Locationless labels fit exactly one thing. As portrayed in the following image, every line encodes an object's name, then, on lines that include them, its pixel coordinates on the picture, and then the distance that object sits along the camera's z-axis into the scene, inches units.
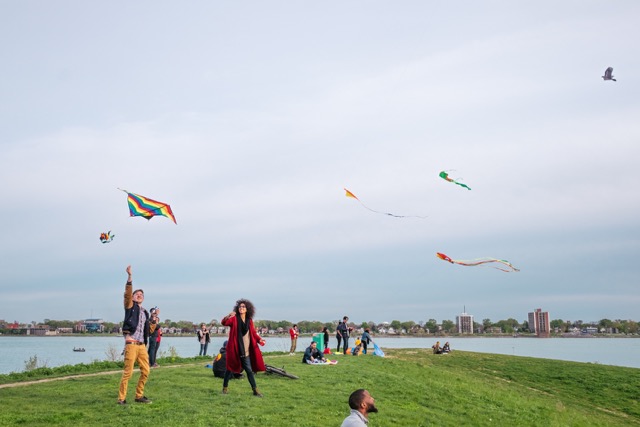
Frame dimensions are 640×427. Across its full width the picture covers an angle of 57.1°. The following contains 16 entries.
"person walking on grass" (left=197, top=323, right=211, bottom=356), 1350.9
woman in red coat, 591.8
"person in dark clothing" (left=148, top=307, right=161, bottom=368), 938.1
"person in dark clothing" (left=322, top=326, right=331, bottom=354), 1334.9
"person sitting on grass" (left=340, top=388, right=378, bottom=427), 273.0
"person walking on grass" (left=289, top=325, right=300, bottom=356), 1357.0
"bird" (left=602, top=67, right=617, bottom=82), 776.6
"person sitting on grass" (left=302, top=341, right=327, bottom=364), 1010.7
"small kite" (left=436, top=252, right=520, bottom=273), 901.1
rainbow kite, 729.6
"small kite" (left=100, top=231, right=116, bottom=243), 749.3
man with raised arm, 525.7
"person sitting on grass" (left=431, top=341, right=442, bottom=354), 1543.3
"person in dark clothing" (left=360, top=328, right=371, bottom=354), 1369.3
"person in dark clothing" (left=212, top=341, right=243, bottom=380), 728.5
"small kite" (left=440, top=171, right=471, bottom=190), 912.3
